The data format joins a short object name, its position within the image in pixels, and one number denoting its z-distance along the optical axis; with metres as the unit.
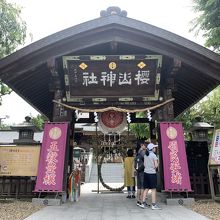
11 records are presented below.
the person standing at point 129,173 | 8.15
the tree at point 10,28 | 8.58
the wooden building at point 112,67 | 6.59
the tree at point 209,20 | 8.41
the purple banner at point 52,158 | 6.72
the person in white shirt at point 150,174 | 6.04
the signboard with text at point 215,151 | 7.02
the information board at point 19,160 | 7.42
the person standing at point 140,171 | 6.55
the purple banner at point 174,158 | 6.66
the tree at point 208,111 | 12.62
